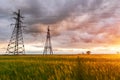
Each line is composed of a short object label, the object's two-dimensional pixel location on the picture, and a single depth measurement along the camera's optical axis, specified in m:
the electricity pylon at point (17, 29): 28.57
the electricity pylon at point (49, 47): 37.27
